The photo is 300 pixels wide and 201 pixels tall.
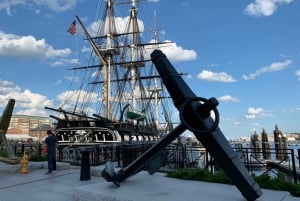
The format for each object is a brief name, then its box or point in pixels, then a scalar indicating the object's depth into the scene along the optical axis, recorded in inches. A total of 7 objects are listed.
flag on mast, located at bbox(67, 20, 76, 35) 1125.0
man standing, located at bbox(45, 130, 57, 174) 363.9
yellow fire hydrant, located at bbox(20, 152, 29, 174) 371.7
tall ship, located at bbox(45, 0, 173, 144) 995.9
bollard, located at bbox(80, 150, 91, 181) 311.8
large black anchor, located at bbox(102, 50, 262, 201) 172.9
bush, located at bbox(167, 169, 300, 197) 212.3
